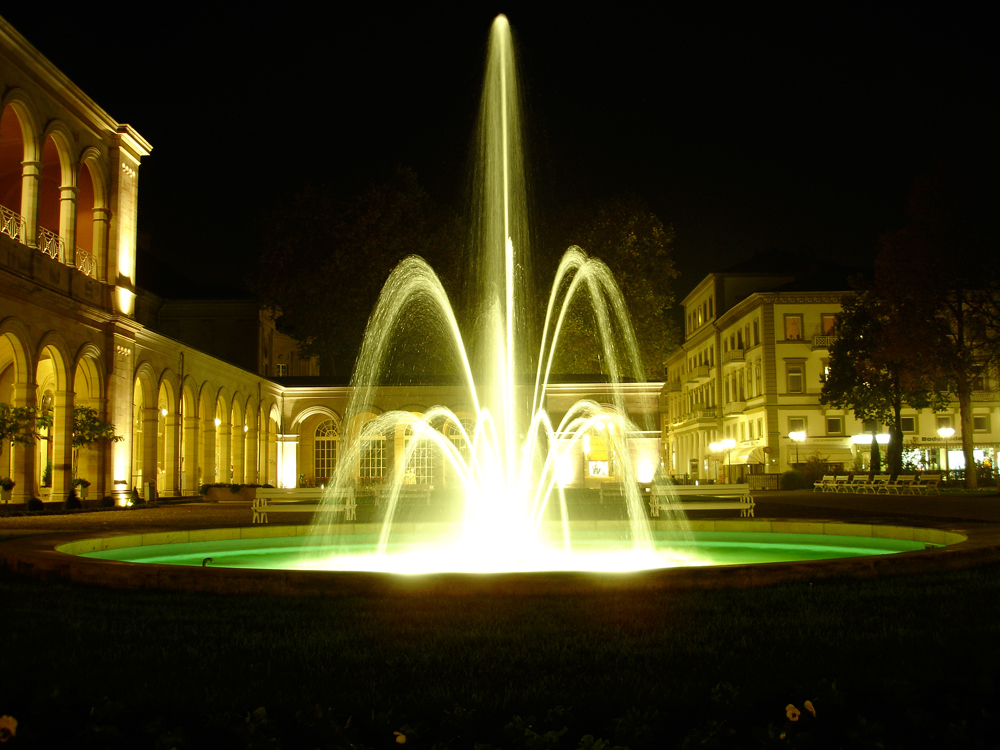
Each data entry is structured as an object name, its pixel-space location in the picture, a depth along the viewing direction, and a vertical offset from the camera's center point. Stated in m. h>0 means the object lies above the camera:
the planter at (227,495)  31.48 -1.15
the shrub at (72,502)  22.63 -0.93
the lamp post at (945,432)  45.06 +0.95
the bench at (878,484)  33.22 -1.15
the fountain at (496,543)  7.17 -0.99
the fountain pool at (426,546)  10.82 -1.17
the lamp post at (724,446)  57.93 +0.58
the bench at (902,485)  32.34 -1.16
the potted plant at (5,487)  22.00 -0.54
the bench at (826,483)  37.22 -1.22
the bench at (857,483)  34.31 -1.17
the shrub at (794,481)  40.19 -1.19
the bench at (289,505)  18.14 -0.88
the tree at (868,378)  37.47 +3.24
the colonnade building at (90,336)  22.81 +3.67
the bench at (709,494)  18.66 -0.87
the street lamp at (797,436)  50.38 +0.96
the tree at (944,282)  31.66 +5.89
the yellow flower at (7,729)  3.89 -1.11
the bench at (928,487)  31.14 -1.19
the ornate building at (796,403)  51.06 +2.94
